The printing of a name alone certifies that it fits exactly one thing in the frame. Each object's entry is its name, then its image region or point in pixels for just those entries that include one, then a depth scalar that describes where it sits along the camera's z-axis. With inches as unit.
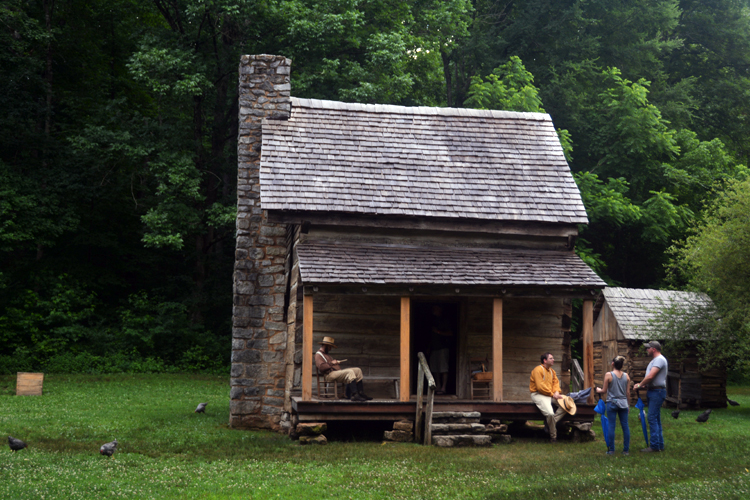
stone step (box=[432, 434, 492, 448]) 495.5
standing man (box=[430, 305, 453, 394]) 597.0
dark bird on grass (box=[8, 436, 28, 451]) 422.9
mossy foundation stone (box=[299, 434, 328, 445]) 506.6
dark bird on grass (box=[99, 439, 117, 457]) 419.5
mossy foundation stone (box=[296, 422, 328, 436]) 508.7
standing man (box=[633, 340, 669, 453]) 444.1
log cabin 540.7
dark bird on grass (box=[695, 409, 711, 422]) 649.6
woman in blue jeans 453.1
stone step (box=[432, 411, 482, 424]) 512.7
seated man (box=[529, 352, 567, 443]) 524.4
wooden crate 706.2
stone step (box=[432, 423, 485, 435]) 504.4
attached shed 823.1
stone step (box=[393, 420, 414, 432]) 517.7
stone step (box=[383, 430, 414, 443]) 514.6
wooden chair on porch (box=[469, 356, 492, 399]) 580.4
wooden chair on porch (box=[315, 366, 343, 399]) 533.3
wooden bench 568.0
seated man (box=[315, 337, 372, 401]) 525.0
